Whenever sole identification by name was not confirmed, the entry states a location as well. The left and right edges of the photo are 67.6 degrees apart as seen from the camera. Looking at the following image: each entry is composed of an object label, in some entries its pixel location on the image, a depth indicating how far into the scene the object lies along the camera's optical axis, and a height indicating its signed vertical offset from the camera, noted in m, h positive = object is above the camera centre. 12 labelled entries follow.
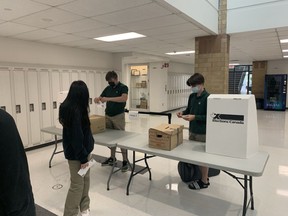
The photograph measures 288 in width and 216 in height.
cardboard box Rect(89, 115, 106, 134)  3.15 -0.53
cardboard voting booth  2.10 -0.40
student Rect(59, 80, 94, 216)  1.93 -0.45
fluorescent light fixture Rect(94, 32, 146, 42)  4.25 +1.05
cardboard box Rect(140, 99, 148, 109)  9.80 -0.75
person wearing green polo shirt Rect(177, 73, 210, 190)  2.64 -0.35
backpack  3.02 -1.20
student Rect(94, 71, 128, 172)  3.32 -0.24
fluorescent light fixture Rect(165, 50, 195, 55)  7.25 +1.14
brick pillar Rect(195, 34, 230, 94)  4.30 +0.54
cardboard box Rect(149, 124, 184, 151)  2.38 -0.57
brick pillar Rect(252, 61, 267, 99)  10.96 +0.47
